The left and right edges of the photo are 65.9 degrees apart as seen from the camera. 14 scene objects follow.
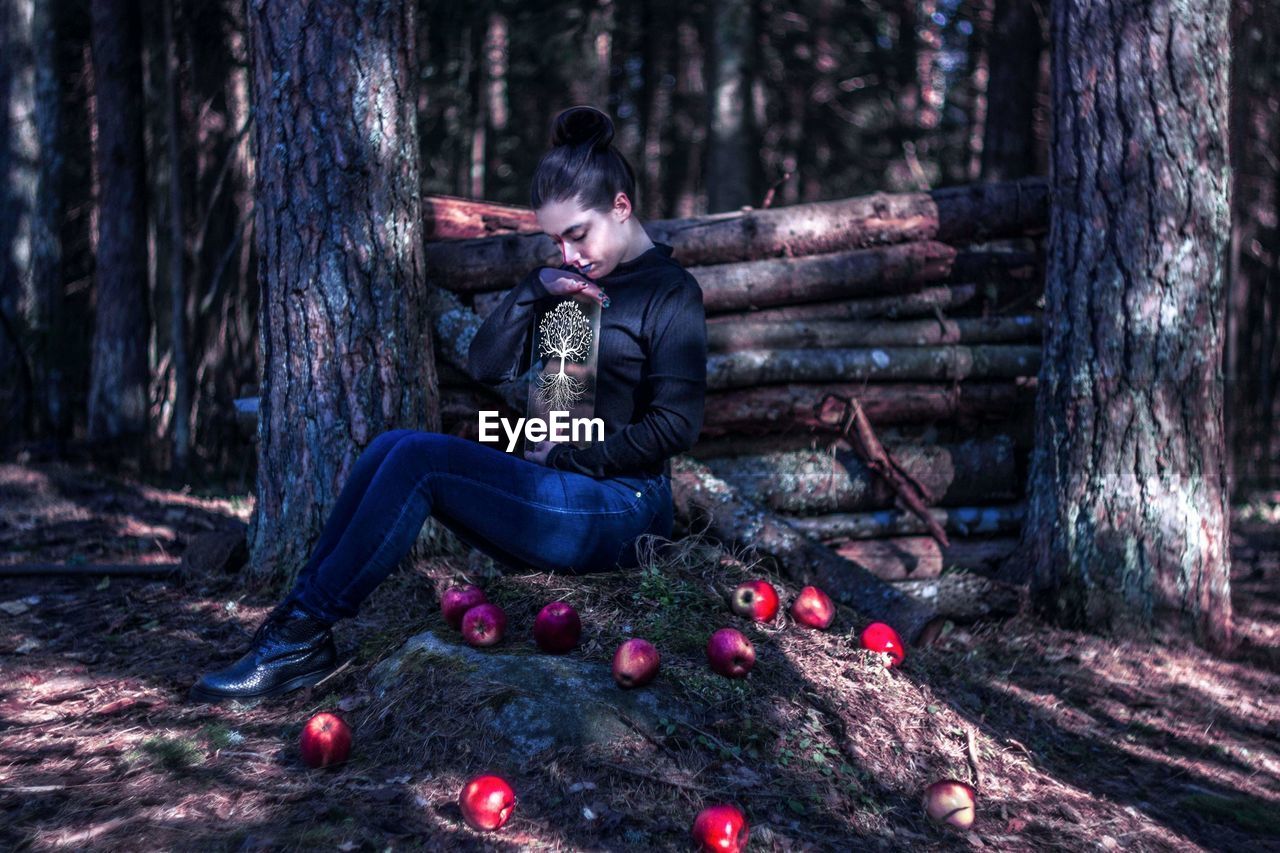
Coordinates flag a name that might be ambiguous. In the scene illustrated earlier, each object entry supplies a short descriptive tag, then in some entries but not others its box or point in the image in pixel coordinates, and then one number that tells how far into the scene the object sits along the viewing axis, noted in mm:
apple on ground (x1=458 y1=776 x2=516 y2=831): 2820
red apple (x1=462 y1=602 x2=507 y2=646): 3738
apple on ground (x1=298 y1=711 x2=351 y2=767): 3164
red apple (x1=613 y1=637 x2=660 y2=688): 3432
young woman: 3609
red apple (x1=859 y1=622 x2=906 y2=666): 4156
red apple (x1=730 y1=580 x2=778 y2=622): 4137
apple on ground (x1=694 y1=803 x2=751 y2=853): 2771
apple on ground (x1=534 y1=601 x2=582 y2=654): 3639
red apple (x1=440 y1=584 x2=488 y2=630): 3941
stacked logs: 6078
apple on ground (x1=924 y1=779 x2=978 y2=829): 3197
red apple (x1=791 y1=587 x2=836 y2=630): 4246
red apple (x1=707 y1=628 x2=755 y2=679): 3564
